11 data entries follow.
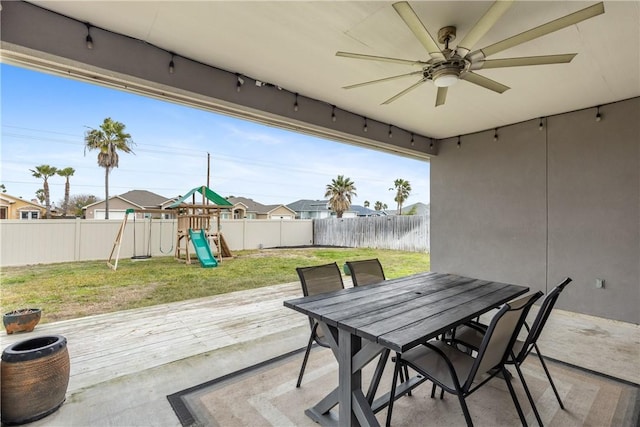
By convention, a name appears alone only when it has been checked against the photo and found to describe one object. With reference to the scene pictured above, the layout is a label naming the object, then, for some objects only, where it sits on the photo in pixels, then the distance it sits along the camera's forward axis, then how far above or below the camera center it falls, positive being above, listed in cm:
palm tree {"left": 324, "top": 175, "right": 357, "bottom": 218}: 1611 +151
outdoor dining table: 141 -50
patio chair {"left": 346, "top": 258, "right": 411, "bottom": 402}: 260 -45
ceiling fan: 139 +95
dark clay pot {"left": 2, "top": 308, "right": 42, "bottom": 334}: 284 -99
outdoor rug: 173 -114
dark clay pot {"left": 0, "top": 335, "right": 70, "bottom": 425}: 163 -90
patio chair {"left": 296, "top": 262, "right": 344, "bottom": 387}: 208 -48
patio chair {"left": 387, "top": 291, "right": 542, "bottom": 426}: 141 -76
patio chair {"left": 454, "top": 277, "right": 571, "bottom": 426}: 173 -74
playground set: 730 -20
